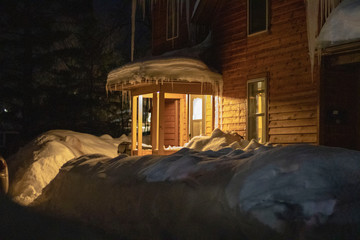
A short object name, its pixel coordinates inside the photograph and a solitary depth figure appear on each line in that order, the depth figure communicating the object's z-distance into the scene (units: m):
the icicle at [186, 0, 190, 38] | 17.30
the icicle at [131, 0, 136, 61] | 14.37
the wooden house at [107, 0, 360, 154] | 10.48
